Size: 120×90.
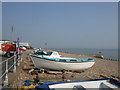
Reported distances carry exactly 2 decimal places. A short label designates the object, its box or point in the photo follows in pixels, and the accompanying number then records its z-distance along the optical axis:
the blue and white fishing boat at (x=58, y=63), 10.05
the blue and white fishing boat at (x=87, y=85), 4.39
